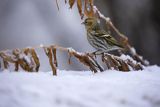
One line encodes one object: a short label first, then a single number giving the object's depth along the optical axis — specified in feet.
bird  25.49
